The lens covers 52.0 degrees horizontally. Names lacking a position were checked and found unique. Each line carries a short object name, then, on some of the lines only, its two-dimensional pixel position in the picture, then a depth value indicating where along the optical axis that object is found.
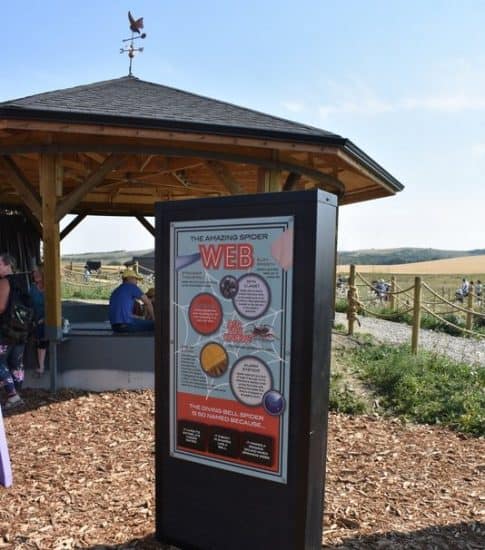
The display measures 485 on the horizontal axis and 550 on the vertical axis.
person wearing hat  6.64
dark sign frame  2.35
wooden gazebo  5.33
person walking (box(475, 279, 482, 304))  24.97
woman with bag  5.11
